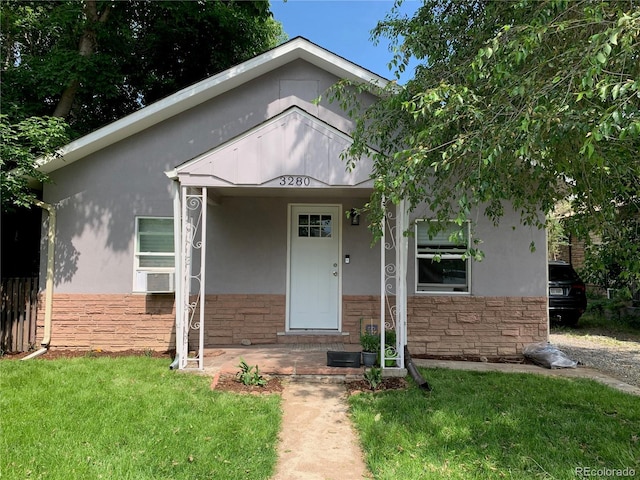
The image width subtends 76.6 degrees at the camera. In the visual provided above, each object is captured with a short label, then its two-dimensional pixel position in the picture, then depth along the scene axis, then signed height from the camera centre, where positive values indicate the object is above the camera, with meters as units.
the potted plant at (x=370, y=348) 5.70 -1.10
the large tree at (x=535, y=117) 2.93 +1.26
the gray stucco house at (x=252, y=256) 7.11 +0.26
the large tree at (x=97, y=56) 6.67 +5.36
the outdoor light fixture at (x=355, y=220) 7.31 +0.92
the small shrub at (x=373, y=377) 5.13 -1.36
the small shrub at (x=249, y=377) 5.20 -1.37
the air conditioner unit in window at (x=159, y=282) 6.91 -0.21
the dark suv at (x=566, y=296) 10.24 -0.60
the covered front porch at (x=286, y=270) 7.19 +0.02
